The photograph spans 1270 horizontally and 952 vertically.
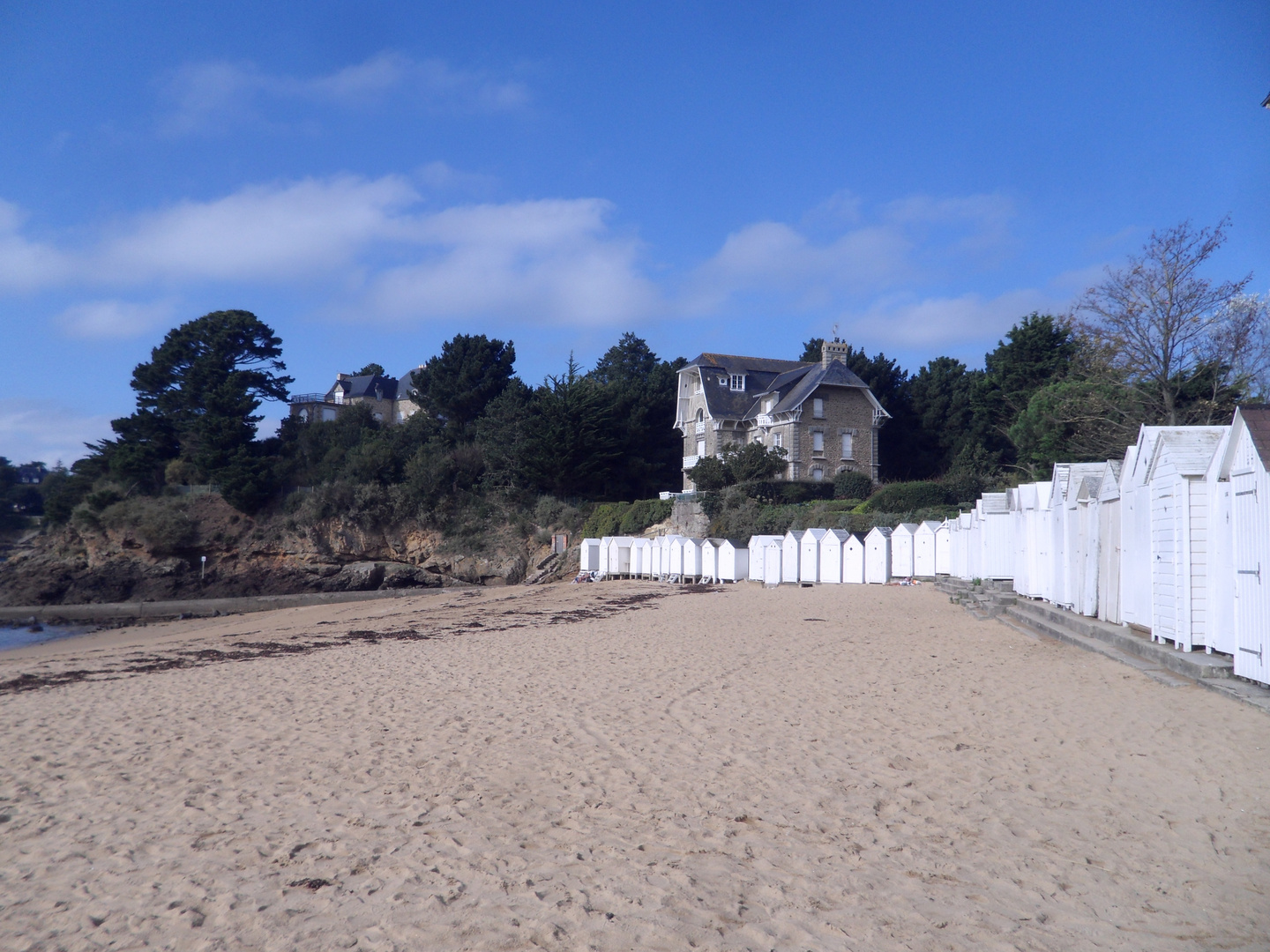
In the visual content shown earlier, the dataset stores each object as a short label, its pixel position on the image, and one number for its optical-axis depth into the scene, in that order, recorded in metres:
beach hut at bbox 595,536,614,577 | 34.56
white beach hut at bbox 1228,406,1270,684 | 6.77
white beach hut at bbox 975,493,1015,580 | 16.98
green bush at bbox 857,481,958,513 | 31.83
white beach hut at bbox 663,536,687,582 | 30.14
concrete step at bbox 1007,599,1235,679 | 7.51
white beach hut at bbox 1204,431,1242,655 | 7.53
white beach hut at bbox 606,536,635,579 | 34.16
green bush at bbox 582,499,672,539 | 39.69
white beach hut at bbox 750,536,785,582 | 26.66
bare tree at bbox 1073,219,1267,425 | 22.95
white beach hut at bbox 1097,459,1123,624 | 10.50
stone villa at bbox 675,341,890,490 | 43.47
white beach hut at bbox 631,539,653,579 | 32.69
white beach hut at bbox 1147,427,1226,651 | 8.12
